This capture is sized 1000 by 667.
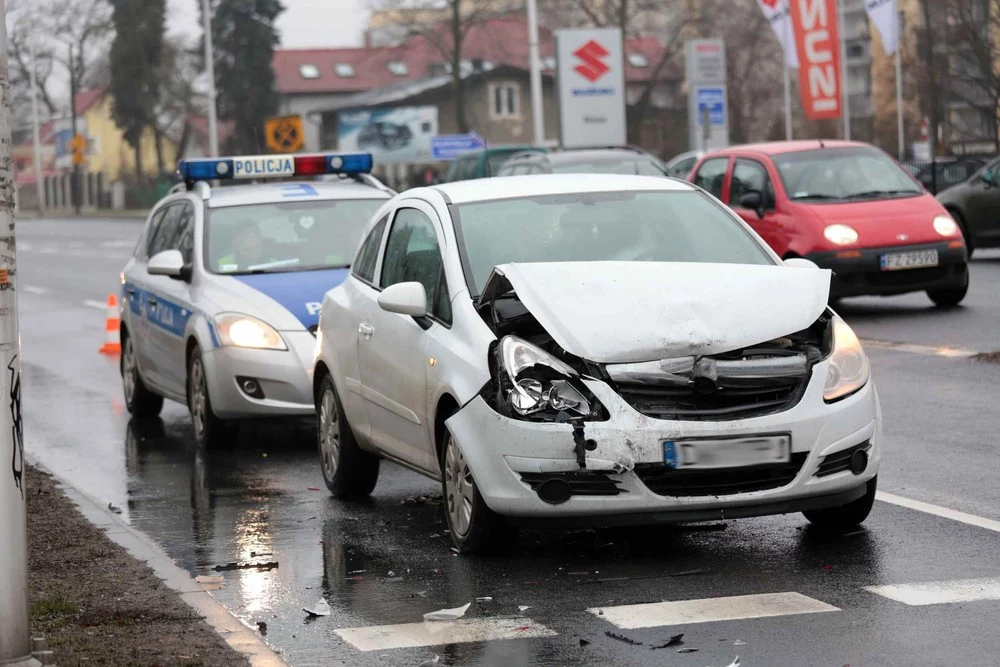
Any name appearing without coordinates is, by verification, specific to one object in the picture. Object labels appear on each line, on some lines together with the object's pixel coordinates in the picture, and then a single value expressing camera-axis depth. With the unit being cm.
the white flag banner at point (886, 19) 5078
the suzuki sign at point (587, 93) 4028
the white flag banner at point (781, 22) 5216
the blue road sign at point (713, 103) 4588
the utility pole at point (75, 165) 10069
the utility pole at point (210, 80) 5647
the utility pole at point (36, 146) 10189
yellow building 13000
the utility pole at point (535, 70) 4203
